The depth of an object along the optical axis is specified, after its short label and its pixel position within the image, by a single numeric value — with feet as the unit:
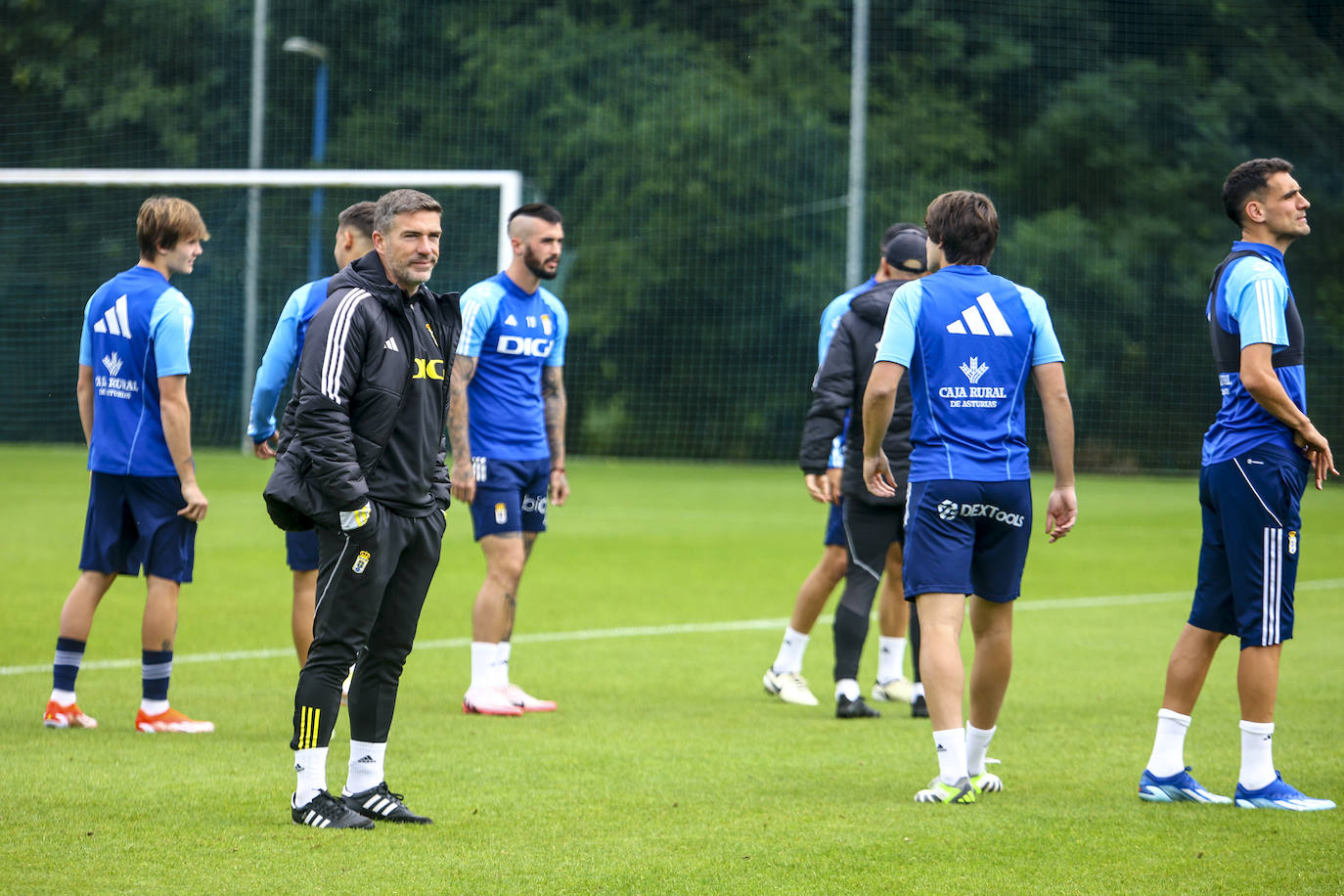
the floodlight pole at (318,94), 182.44
